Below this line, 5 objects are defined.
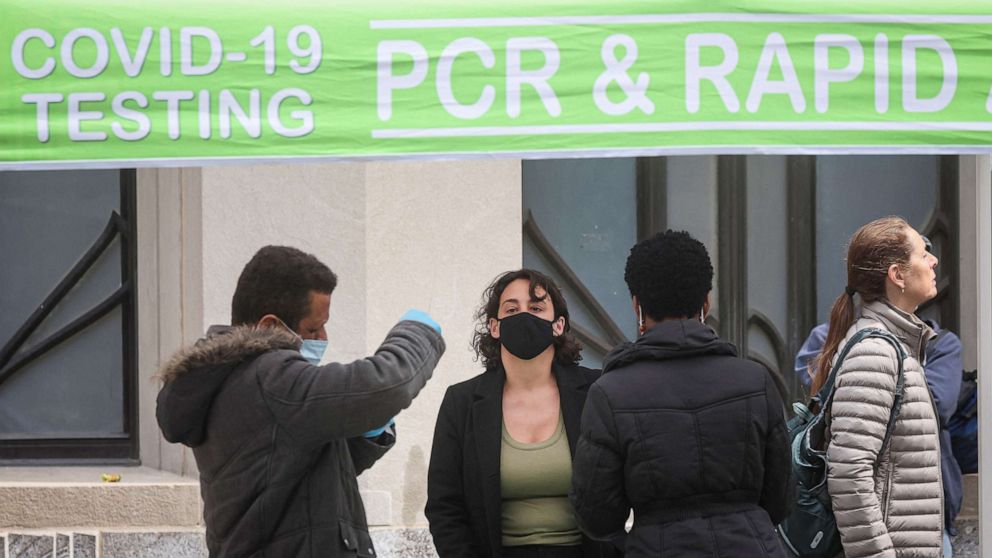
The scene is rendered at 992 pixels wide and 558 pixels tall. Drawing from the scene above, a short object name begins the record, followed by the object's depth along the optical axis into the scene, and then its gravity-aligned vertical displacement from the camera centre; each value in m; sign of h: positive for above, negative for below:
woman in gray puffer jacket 8.49 -0.65
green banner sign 8.23 +0.56
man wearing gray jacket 7.52 -0.42
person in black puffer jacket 7.55 -0.51
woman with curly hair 8.71 -0.59
